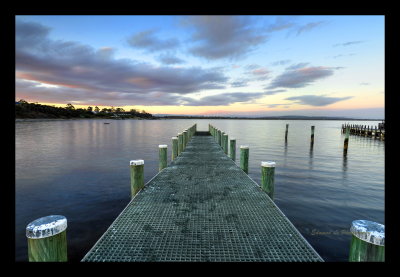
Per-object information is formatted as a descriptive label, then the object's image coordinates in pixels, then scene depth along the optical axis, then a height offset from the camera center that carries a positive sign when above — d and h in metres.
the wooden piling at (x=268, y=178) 7.18 -1.42
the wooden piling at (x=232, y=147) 14.66 -0.85
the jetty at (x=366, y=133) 38.88 +0.51
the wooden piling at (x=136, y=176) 7.26 -1.40
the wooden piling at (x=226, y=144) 16.67 -0.72
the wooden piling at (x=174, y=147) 13.86 -0.82
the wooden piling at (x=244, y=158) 11.10 -1.19
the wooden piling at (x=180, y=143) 15.71 -0.64
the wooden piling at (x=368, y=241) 3.00 -1.49
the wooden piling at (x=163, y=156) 11.08 -1.12
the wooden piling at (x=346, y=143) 24.33 -0.88
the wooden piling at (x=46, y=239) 3.01 -1.49
